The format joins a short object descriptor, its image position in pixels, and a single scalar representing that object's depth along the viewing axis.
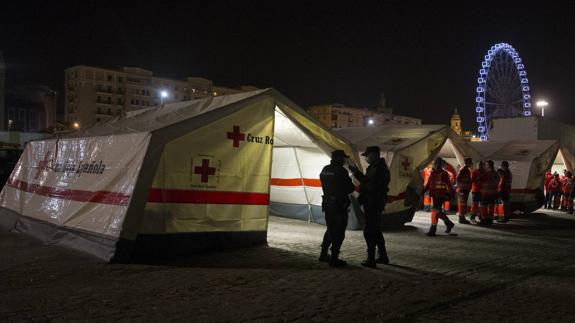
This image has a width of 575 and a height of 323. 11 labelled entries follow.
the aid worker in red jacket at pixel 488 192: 14.16
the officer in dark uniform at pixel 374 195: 7.91
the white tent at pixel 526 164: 17.80
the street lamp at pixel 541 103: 34.94
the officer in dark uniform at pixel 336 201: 7.65
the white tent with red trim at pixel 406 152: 12.99
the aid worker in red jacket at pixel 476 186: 14.38
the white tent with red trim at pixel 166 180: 7.80
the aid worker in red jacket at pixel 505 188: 14.79
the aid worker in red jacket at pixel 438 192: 11.60
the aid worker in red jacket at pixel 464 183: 13.95
